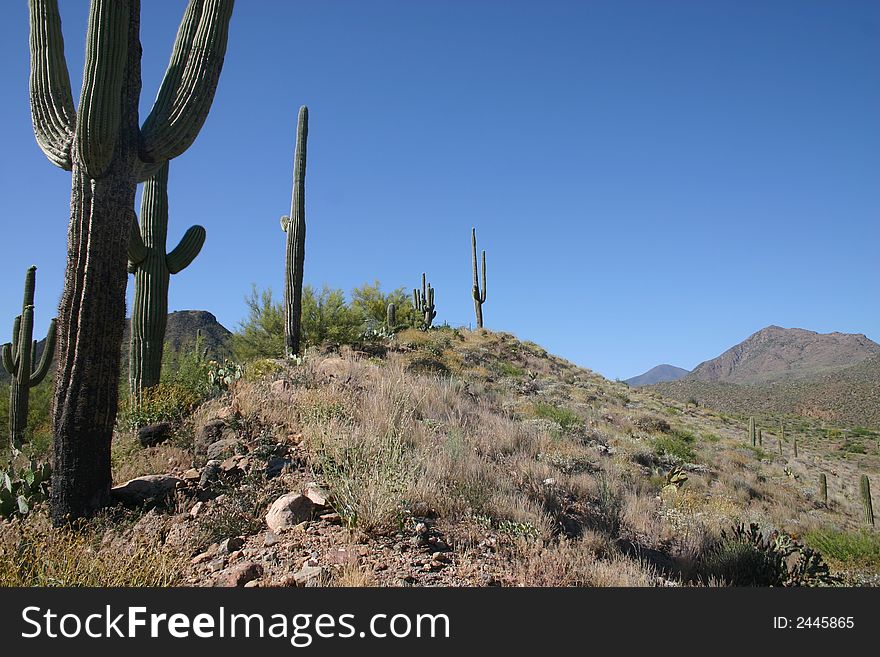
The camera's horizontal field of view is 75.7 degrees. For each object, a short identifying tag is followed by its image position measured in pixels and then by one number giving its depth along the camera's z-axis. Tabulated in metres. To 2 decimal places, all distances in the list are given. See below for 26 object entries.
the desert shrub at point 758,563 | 5.49
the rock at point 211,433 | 7.38
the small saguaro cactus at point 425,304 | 31.04
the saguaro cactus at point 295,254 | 14.97
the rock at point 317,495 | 5.46
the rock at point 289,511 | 5.18
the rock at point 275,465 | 6.43
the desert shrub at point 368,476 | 4.96
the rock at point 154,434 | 7.89
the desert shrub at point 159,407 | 8.56
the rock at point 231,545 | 4.88
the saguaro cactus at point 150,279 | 9.62
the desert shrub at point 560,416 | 12.64
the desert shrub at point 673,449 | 14.34
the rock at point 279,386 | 8.62
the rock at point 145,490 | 6.18
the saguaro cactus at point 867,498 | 15.27
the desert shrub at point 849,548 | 8.21
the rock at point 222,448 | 7.00
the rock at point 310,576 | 4.07
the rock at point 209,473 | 6.42
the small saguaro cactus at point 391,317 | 24.75
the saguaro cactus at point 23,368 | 18.08
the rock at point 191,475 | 6.60
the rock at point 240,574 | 4.19
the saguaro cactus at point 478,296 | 35.16
